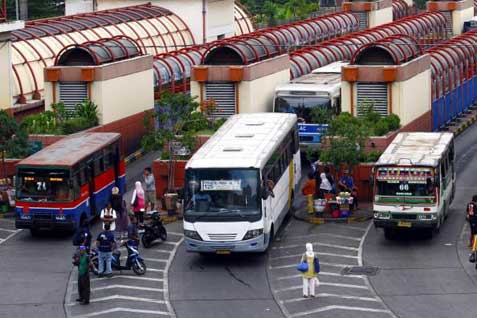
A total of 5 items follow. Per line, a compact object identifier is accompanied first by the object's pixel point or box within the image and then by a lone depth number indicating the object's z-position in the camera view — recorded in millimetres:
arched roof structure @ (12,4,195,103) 58531
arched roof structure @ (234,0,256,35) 87125
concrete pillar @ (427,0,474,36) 90125
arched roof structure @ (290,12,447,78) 61419
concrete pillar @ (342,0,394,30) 89750
